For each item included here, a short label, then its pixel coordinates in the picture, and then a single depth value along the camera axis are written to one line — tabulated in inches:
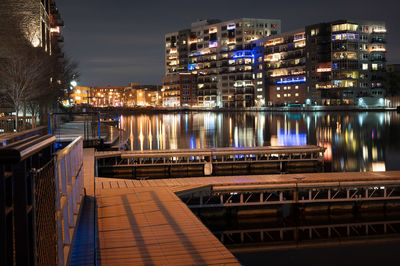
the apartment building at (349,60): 5797.2
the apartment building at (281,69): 6427.2
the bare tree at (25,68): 1838.1
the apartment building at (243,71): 7623.0
